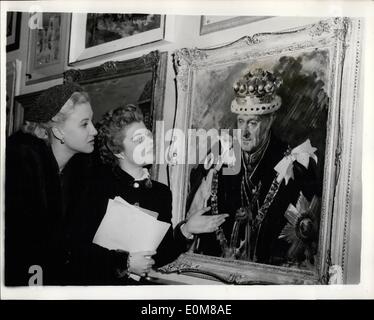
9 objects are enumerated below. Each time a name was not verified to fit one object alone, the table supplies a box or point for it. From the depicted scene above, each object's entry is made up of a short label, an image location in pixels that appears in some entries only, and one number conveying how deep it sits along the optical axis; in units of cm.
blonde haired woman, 189
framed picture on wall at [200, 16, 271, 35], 184
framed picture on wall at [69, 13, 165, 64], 190
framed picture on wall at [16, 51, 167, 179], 190
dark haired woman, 188
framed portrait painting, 174
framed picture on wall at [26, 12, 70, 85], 193
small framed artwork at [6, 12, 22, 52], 190
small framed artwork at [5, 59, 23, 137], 192
